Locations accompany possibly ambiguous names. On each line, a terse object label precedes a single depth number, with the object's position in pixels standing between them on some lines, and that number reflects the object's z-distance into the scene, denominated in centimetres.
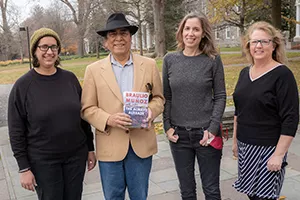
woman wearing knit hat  263
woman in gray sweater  297
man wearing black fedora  279
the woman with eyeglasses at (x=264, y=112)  269
